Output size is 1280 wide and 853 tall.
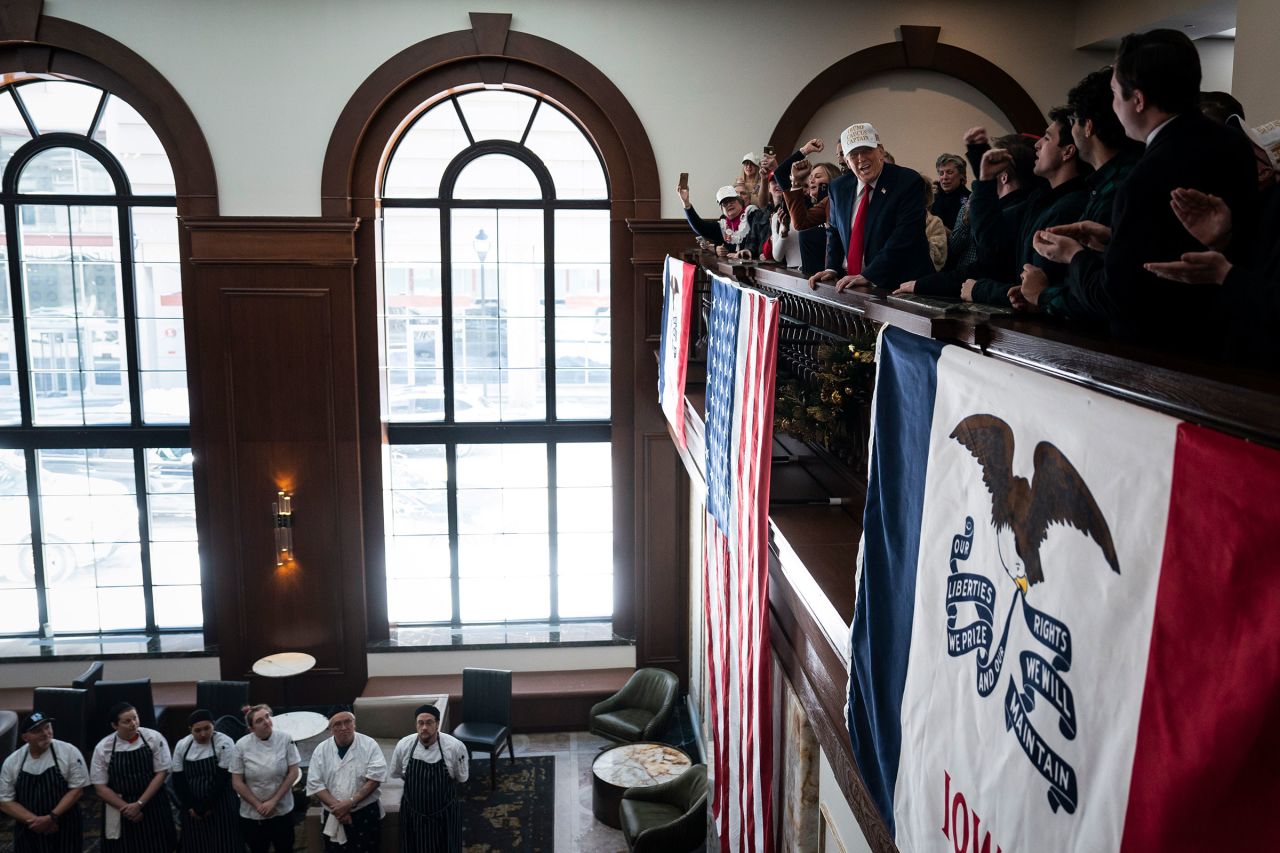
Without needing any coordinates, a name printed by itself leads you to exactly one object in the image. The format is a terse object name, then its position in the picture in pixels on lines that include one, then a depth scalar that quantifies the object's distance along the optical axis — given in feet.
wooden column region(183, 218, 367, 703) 33.53
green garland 16.20
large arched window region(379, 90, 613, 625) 35.78
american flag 14.57
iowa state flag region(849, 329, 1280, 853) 4.79
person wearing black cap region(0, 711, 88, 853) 27.22
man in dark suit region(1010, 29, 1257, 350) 6.93
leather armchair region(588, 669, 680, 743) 33.04
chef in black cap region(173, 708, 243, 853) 27.32
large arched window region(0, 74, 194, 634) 34.71
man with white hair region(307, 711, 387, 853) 26.68
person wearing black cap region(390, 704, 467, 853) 27.04
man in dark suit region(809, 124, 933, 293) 13.55
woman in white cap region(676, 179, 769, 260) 22.57
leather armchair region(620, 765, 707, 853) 25.48
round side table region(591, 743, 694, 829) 29.66
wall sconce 34.58
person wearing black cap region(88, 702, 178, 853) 27.48
